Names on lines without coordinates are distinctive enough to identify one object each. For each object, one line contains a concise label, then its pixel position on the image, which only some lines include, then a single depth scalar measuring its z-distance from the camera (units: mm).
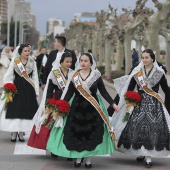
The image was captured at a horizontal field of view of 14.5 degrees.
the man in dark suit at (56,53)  12094
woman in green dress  8875
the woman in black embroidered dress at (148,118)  9164
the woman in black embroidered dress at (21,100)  11711
